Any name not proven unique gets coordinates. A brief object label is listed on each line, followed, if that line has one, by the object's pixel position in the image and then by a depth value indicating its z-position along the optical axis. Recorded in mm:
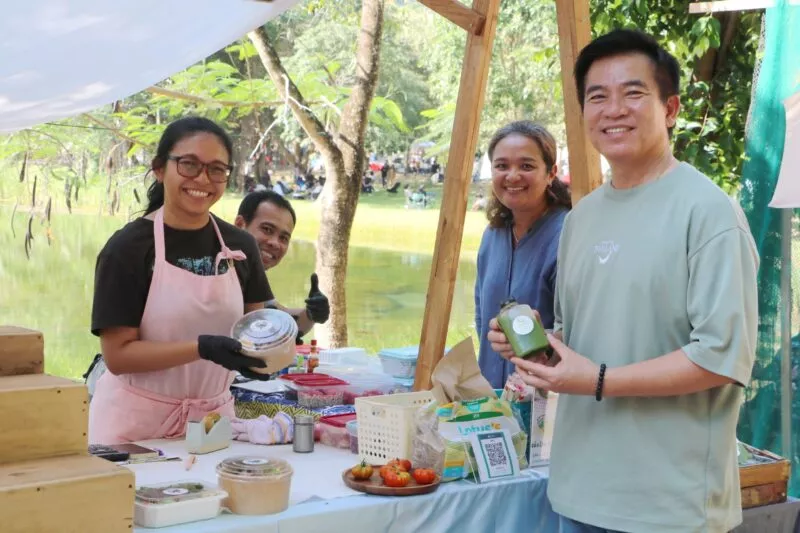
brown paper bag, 2551
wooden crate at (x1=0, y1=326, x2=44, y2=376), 1896
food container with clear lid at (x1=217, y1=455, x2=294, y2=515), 2014
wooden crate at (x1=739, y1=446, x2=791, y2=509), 2652
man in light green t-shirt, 1706
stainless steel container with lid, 2588
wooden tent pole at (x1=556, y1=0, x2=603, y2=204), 3070
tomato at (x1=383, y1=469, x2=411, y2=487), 2209
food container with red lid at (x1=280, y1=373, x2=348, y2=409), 3236
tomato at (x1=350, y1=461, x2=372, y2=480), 2266
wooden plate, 2193
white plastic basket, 2344
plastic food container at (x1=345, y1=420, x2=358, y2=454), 2584
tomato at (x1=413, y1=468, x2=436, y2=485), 2236
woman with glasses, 2494
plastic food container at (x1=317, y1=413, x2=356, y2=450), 2643
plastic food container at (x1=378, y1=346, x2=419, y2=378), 3977
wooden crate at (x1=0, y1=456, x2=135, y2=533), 1561
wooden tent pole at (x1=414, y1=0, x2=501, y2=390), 3268
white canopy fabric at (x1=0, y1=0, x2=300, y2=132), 3016
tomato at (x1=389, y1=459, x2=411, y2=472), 2268
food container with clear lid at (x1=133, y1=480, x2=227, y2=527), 1917
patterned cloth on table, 2951
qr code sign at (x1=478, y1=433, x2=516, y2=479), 2365
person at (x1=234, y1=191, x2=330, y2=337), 3645
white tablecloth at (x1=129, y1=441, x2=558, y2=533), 2043
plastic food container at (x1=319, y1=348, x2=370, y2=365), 4469
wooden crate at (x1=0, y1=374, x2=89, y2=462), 1680
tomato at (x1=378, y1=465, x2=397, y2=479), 2242
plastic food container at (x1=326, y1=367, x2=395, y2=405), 3342
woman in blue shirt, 3088
